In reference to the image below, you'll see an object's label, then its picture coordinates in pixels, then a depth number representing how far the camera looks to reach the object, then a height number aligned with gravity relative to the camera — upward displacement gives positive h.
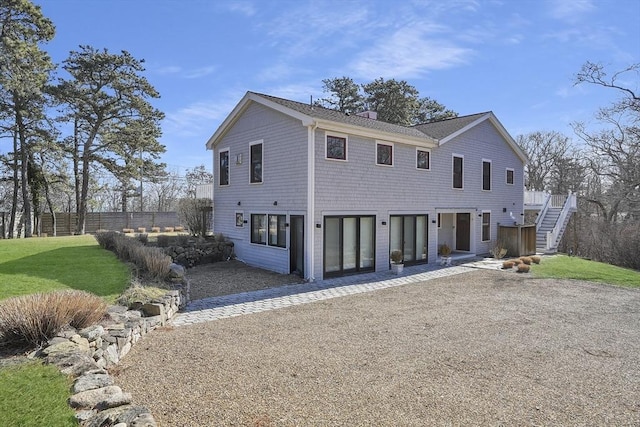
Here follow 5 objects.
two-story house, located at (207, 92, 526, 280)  11.84 +1.01
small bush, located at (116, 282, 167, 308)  7.25 -1.61
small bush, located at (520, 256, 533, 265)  14.76 -1.80
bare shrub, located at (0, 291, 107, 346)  4.80 -1.36
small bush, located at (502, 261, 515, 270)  14.18 -1.89
